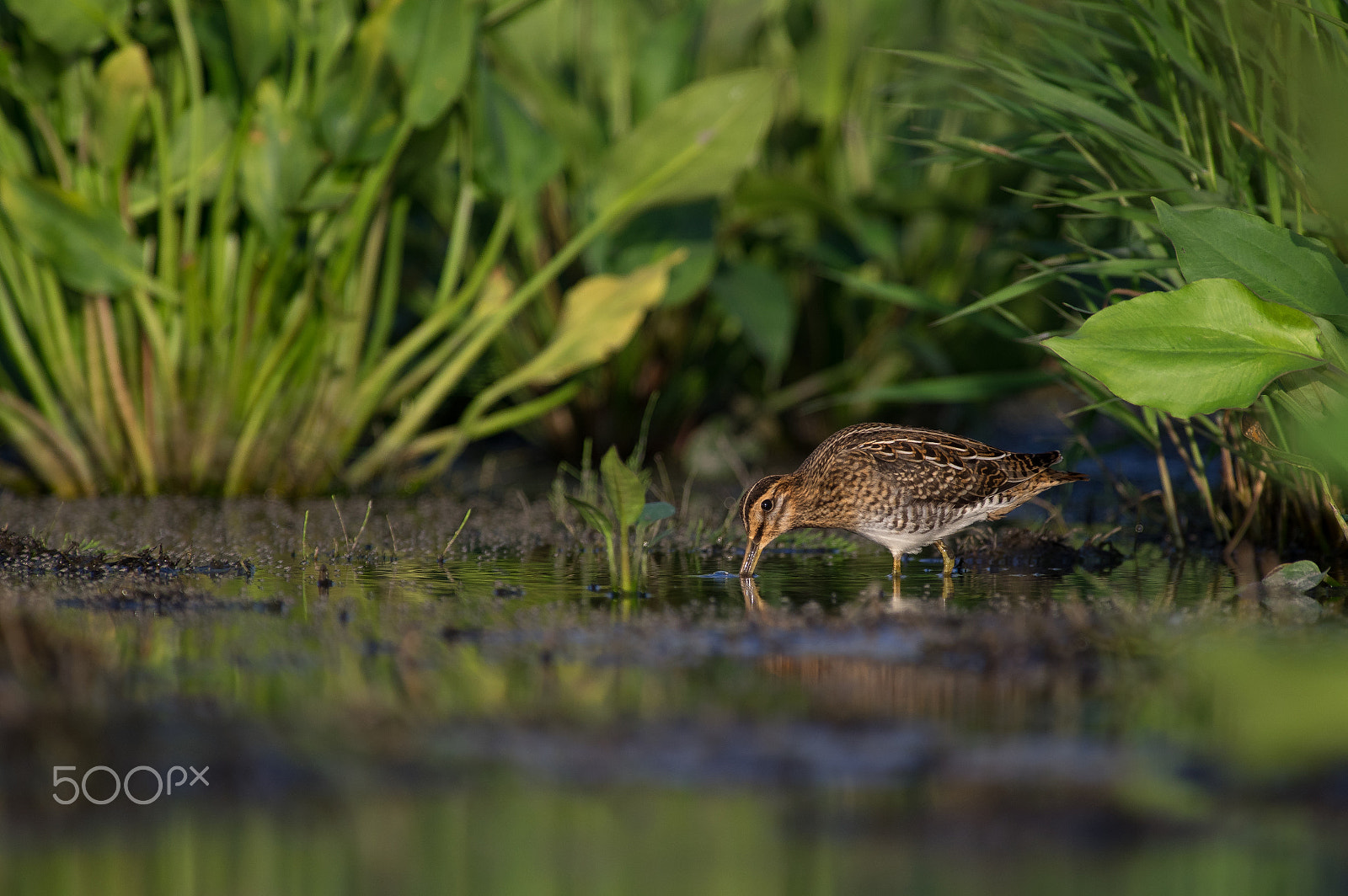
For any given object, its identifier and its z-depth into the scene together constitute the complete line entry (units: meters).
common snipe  9.61
